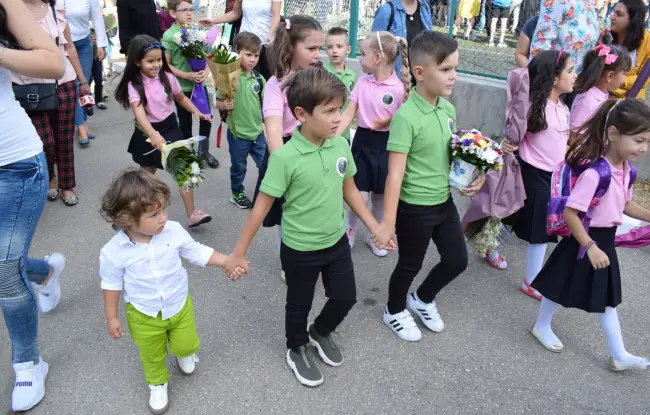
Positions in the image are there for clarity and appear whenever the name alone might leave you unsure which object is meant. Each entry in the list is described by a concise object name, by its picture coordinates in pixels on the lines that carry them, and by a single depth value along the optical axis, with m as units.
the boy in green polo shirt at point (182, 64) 5.12
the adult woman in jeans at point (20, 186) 2.15
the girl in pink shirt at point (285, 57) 3.17
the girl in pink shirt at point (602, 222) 2.69
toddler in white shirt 2.31
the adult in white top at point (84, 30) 5.61
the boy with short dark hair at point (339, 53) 3.69
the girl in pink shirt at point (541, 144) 3.47
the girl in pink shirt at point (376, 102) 3.59
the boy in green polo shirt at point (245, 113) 4.44
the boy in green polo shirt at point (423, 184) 2.74
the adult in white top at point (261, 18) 5.92
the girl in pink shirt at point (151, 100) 3.99
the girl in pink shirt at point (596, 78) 3.76
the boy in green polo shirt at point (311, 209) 2.45
